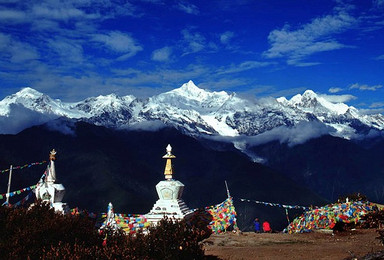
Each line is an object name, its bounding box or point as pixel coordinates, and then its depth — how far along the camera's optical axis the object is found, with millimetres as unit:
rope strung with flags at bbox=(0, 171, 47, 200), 18362
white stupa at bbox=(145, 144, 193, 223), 17516
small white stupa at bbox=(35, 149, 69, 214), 17406
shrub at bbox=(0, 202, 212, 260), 9500
